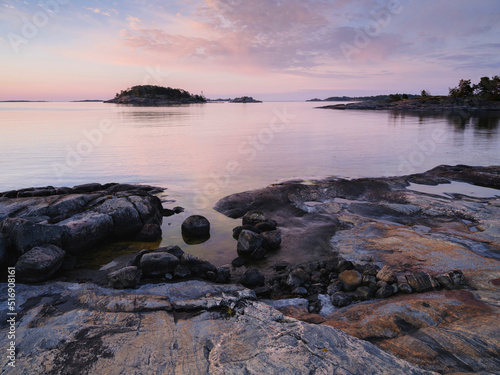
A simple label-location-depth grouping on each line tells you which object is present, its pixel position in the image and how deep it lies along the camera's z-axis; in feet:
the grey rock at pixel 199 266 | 32.91
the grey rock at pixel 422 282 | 26.86
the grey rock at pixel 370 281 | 28.27
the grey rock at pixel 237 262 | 35.91
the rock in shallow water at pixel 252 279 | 31.40
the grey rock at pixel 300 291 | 29.25
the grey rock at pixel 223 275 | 32.12
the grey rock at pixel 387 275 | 28.32
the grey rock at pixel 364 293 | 27.14
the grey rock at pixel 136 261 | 33.69
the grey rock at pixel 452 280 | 26.73
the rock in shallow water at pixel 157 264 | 32.40
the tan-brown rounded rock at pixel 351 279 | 28.99
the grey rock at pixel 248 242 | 38.27
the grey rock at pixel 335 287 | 28.88
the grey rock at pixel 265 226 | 44.47
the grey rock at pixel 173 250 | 35.86
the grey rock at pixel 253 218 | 46.34
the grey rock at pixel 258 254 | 37.60
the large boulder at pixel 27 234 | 33.12
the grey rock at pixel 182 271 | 32.34
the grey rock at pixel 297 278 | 30.63
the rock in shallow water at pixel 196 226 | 44.37
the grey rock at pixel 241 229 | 42.75
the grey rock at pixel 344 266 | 32.12
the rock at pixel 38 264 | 29.53
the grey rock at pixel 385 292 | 27.04
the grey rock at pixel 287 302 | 26.50
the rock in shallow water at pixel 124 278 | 29.12
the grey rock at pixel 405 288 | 26.92
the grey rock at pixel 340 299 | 26.63
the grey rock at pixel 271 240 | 40.06
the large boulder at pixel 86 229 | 37.40
